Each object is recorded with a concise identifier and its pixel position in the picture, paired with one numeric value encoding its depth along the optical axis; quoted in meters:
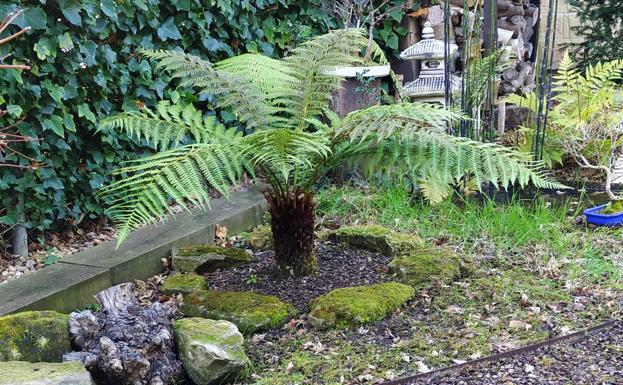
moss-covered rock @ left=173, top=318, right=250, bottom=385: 2.16
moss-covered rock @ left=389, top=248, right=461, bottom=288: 2.86
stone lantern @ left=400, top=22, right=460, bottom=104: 4.89
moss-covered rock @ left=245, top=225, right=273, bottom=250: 3.43
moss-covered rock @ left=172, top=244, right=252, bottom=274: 3.10
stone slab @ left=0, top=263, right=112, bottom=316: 2.57
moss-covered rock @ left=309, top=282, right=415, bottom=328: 2.48
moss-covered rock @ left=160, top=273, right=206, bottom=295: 2.83
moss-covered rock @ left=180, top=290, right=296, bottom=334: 2.48
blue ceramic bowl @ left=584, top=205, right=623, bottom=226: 3.54
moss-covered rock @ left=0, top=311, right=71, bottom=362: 2.15
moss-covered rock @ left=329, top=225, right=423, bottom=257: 3.21
